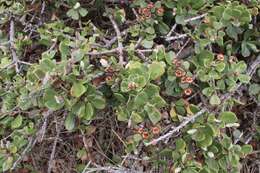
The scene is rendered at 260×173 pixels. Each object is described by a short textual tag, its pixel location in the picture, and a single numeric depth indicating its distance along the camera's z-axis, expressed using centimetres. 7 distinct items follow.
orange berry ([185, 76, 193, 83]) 89
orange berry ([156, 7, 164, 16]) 96
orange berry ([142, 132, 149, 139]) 87
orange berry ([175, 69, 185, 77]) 89
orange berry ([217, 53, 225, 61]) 90
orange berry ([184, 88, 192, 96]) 90
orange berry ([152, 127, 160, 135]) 87
